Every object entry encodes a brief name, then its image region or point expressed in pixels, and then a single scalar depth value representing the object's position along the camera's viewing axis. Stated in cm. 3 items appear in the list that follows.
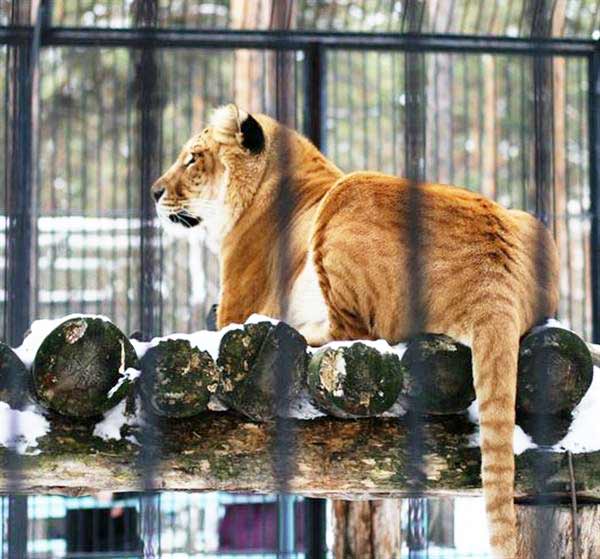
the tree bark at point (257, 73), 855
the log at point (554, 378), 549
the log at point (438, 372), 542
